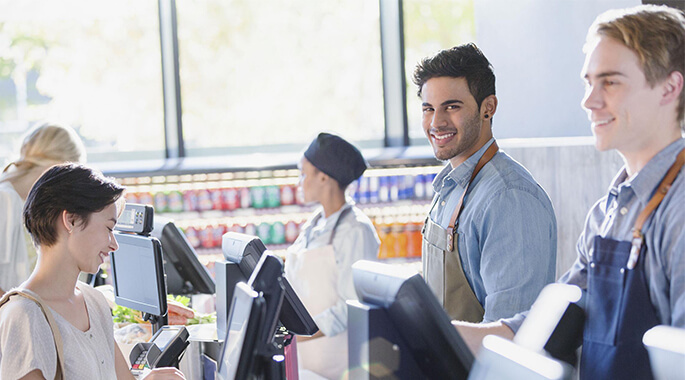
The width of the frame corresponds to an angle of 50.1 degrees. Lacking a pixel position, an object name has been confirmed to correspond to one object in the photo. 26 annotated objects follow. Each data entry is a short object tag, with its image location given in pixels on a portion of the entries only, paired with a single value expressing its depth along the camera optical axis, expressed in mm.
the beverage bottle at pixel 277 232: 6133
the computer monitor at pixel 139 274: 2580
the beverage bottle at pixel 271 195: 6195
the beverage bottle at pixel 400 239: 6234
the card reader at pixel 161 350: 2215
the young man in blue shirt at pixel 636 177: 1512
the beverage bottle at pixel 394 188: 6301
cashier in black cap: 3438
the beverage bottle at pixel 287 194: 6203
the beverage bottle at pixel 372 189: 6262
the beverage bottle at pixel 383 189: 6293
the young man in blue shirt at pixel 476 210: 2047
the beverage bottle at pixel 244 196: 6176
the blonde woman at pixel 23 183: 3684
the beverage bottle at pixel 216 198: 6156
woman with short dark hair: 1912
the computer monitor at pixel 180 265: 3082
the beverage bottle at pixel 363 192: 6250
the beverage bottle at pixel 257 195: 6168
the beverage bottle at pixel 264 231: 6117
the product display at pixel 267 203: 6137
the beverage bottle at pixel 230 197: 6148
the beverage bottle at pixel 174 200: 6148
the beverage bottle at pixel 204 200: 6141
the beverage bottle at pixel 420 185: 6336
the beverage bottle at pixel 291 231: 6141
